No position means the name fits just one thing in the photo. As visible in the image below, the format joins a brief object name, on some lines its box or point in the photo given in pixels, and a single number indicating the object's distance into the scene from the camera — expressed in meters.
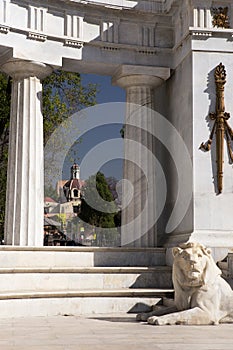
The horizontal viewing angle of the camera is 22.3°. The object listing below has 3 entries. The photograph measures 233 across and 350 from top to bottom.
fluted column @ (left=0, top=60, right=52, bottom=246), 24.92
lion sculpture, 18.28
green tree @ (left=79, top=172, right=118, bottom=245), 69.95
